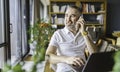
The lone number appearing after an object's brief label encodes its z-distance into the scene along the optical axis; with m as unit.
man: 2.04
